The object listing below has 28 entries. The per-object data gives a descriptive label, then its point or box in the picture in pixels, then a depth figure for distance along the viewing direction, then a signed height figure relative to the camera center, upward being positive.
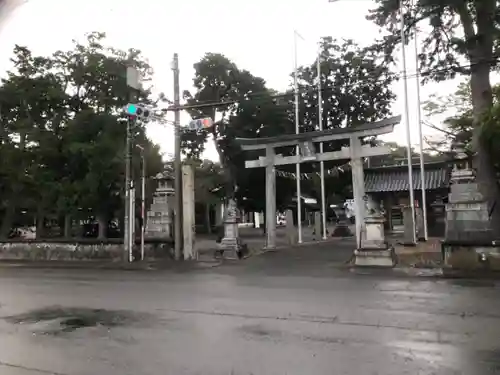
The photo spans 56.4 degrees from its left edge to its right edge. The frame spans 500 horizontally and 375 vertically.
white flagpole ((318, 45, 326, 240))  27.35 +2.60
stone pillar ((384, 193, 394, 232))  35.62 +0.62
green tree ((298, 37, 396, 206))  36.41 +9.42
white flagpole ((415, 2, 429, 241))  22.31 +4.47
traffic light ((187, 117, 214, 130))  17.59 +3.79
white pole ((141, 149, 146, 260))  19.78 +0.91
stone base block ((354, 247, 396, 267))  16.27 -1.39
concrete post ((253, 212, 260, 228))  69.51 +0.39
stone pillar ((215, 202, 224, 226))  51.59 +0.96
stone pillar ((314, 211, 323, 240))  31.76 -0.56
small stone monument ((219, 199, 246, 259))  20.17 -0.74
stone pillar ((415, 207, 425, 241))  26.05 -0.34
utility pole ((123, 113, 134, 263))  19.47 +1.21
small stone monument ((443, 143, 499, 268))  14.47 -0.22
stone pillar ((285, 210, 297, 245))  27.03 -0.60
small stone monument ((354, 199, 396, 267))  16.31 -1.04
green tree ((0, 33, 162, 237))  23.77 +4.87
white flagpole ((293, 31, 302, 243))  26.84 +2.11
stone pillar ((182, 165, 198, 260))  19.83 +0.48
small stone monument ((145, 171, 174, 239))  20.61 +0.45
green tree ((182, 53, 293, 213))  37.72 +8.81
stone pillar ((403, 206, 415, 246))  22.88 -0.42
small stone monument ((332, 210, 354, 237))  33.44 -0.78
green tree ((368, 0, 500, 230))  16.47 +6.37
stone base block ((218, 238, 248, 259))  20.14 -1.15
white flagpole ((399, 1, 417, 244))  22.19 +3.84
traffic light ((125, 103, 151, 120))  17.77 +4.37
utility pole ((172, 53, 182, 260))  19.41 +2.18
